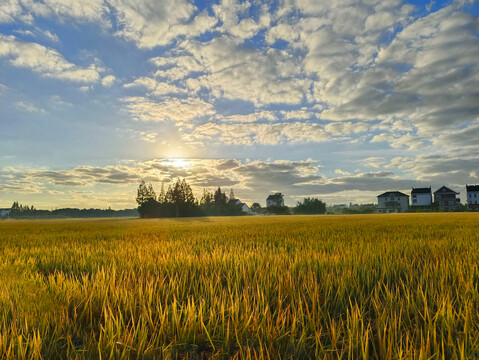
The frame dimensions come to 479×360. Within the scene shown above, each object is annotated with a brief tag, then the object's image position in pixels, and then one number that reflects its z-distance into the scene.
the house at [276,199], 138.76
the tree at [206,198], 117.97
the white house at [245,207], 153.80
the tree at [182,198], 91.88
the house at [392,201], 106.81
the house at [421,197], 102.92
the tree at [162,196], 102.74
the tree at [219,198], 108.72
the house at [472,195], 96.39
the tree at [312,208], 102.62
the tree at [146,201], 93.00
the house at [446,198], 98.46
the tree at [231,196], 131.75
